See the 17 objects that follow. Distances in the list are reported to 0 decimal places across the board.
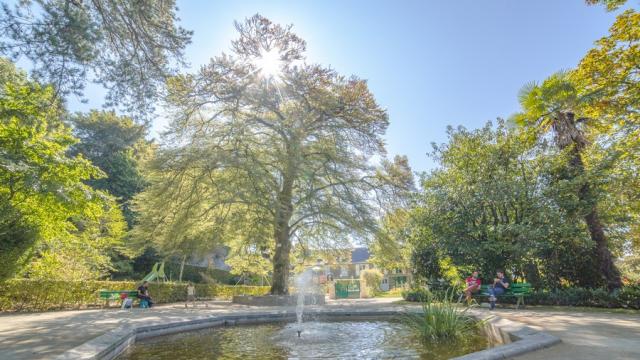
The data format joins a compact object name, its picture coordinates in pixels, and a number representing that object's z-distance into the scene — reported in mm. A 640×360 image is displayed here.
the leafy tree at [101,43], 7625
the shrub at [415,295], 16516
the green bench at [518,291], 12781
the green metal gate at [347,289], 29344
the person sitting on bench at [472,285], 12734
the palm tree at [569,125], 13352
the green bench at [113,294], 15156
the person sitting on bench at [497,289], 12695
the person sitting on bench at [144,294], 15383
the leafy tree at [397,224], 18103
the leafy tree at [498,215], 14016
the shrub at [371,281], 32484
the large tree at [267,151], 16109
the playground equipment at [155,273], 21756
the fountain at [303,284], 11359
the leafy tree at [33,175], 10023
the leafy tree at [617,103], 12055
